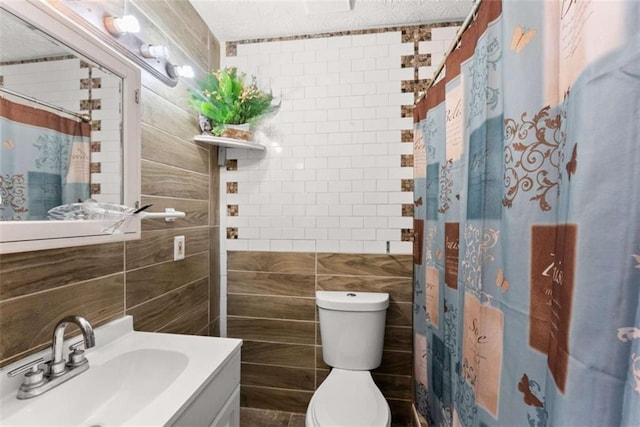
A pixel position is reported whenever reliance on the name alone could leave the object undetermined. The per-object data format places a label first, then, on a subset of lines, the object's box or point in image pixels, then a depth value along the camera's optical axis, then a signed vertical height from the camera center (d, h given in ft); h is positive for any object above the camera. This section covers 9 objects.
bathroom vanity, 2.27 -1.68
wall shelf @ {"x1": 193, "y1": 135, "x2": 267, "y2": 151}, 5.19 +1.26
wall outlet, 4.64 -0.69
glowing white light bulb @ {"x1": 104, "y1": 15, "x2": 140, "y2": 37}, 3.02 +1.99
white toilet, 4.96 -2.32
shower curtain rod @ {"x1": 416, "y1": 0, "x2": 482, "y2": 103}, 2.85 +2.06
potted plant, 5.18 +1.98
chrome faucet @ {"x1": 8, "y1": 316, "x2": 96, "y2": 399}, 2.35 -1.46
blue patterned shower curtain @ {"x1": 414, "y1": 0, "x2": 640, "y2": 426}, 1.36 -0.01
